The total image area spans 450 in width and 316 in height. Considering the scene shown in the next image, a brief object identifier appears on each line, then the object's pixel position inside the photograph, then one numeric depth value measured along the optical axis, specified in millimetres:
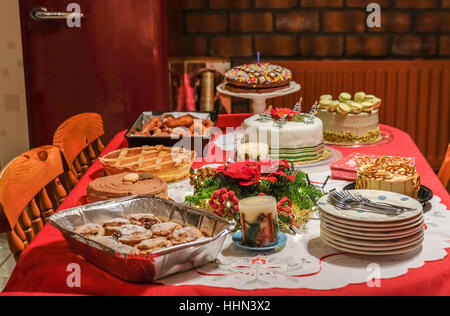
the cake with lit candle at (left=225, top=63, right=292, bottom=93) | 2422
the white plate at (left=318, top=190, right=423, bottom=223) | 1214
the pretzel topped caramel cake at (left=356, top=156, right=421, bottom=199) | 1492
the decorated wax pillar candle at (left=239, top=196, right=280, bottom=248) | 1234
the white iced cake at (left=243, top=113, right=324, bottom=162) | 1935
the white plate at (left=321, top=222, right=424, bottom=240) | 1209
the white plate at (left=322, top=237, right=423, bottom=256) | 1211
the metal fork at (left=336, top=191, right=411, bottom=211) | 1304
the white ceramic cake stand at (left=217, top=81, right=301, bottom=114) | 2414
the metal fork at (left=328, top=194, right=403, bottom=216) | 1285
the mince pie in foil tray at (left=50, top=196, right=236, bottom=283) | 1095
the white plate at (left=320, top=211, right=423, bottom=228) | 1205
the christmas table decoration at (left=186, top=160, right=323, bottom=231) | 1387
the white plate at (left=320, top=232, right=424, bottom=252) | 1214
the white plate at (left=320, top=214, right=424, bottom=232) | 1207
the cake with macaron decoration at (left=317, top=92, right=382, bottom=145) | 2254
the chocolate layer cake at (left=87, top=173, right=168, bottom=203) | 1480
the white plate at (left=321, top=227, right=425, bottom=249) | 1214
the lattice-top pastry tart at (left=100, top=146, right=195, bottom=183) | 1784
